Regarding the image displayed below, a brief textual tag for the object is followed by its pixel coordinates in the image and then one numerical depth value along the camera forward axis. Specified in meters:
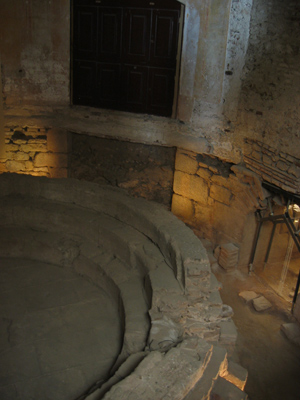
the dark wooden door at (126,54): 7.96
